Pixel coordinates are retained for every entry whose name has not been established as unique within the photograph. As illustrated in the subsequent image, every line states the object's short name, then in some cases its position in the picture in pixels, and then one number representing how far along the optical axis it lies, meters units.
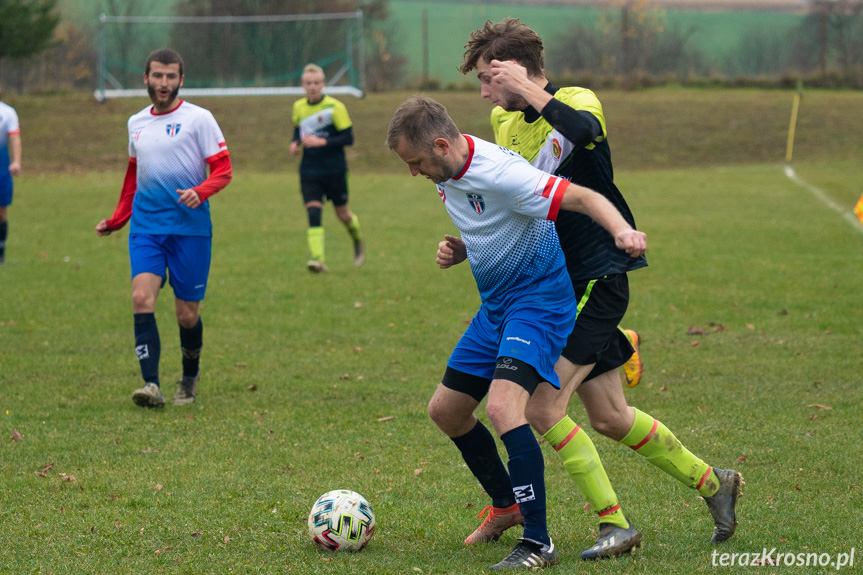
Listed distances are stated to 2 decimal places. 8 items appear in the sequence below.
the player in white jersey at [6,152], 26.09
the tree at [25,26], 68.19
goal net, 58.53
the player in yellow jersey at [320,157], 24.78
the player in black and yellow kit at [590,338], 7.77
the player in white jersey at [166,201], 13.08
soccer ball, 8.09
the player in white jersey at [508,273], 7.36
